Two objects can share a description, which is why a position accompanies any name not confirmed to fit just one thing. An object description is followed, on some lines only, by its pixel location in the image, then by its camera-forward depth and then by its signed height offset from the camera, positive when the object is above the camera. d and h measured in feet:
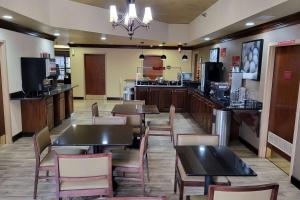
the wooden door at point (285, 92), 12.53 -1.19
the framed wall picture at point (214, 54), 23.63 +1.34
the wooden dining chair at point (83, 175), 7.43 -3.30
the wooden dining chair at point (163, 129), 15.71 -3.87
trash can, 15.64 -3.53
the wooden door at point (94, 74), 36.91 -1.18
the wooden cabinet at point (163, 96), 27.09 -3.12
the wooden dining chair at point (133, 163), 9.58 -3.73
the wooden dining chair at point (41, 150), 9.45 -3.67
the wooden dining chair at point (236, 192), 5.56 -2.75
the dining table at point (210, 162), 6.97 -2.88
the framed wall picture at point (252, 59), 15.39 +0.65
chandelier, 11.54 +2.50
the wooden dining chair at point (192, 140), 9.68 -2.82
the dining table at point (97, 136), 9.23 -2.83
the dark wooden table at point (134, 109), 15.17 -2.71
